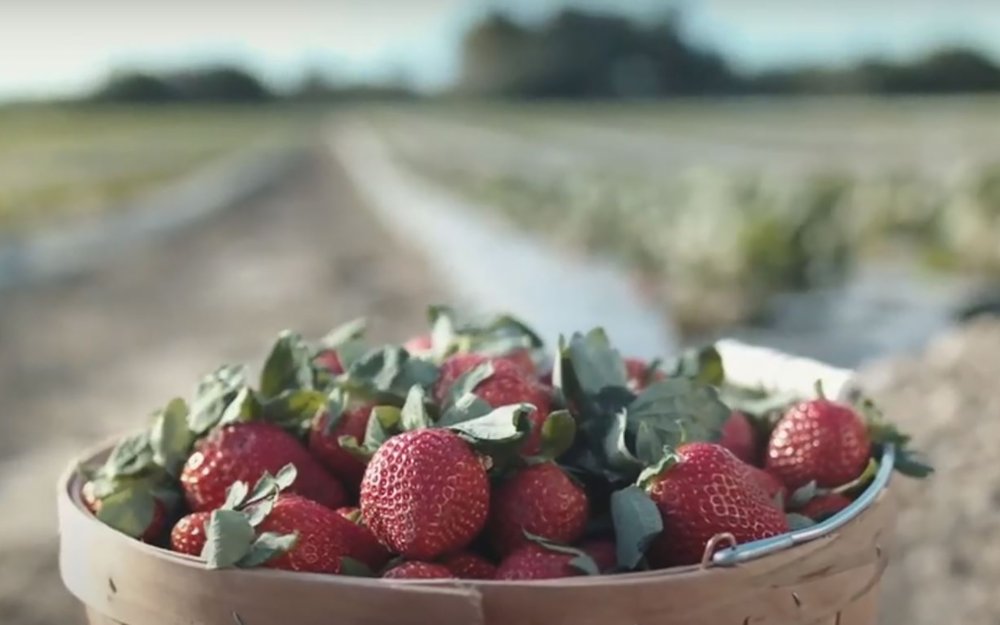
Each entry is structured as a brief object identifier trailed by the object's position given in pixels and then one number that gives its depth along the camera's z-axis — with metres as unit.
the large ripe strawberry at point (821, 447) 1.17
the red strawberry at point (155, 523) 1.08
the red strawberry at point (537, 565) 0.96
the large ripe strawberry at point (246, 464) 1.08
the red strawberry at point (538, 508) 1.00
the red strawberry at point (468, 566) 0.99
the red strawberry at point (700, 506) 1.00
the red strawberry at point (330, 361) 1.29
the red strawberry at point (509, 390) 1.08
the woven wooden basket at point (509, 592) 0.89
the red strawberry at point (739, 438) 1.21
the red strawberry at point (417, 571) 0.94
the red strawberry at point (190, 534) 1.02
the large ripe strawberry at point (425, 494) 0.97
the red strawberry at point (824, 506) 1.13
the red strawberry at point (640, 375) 1.29
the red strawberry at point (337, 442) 1.11
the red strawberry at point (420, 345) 1.40
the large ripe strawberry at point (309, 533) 0.97
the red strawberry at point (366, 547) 1.01
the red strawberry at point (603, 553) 1.00
